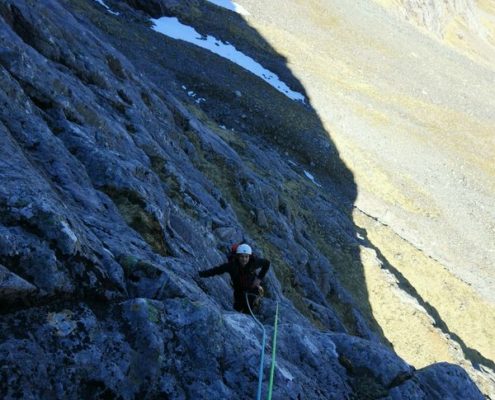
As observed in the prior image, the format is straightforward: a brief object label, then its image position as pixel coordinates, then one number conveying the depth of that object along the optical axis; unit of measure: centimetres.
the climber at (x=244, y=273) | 995
